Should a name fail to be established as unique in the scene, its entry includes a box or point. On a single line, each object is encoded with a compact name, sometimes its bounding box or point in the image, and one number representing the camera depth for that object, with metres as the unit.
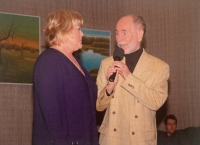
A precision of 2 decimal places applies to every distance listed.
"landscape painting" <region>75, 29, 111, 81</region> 5.72
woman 2.40
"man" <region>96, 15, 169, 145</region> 2.92
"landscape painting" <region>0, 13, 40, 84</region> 5.05
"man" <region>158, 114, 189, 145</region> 5.89
